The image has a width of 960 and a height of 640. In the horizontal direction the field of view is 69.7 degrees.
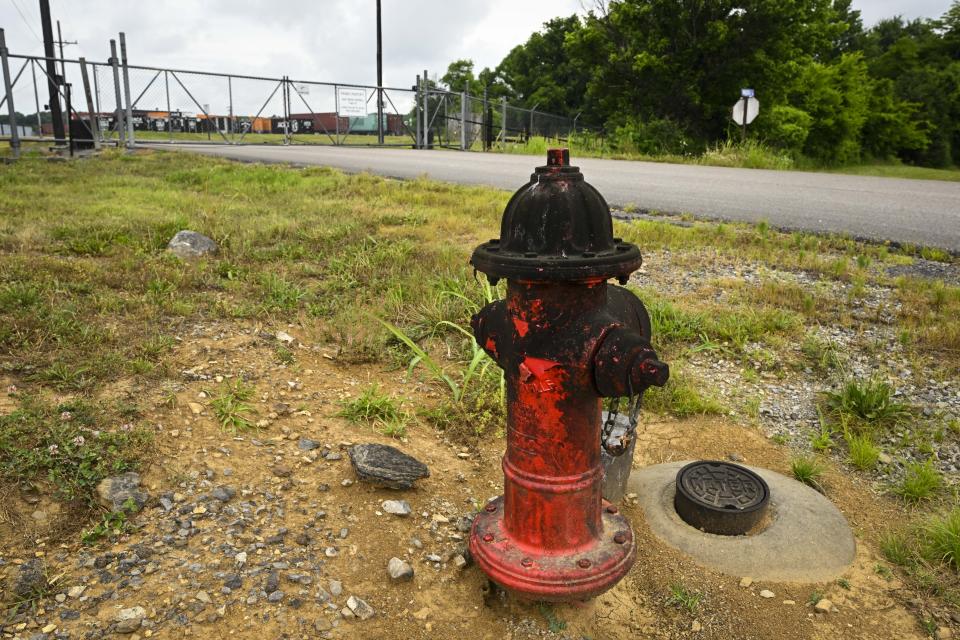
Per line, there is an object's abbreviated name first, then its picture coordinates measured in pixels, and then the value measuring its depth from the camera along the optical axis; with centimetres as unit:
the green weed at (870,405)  279
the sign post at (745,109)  1691
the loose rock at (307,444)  243
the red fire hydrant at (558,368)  153
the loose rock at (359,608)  178
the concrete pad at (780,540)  210
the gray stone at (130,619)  162
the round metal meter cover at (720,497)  223
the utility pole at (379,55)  3035
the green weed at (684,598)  196
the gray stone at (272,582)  180
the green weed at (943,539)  204
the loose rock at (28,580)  167
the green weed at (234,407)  247
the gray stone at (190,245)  460
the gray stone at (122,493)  198
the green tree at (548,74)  4141
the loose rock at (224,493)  210
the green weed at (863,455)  257
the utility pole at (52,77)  1474
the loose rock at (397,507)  217
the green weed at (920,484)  237
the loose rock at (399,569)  190
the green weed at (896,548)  211
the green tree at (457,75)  5186
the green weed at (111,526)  187
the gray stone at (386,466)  224
